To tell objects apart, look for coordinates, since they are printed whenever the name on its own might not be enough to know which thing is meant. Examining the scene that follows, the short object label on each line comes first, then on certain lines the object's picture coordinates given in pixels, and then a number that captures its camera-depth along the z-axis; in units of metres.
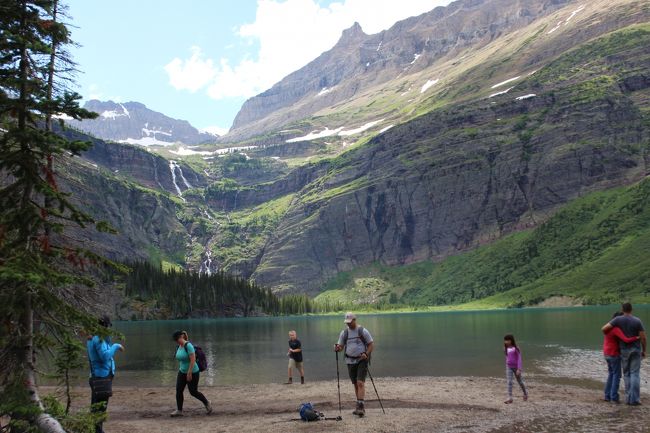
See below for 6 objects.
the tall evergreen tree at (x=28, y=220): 13.02
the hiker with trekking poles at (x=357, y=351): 22.12
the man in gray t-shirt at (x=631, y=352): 24.02
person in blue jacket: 19.33
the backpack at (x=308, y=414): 21.94
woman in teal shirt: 23.37
